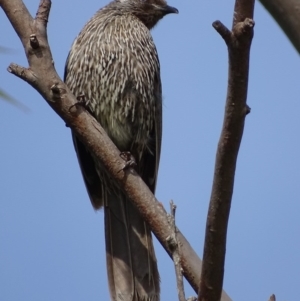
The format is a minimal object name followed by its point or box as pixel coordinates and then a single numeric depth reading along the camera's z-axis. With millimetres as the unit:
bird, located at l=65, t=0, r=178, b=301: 11352
